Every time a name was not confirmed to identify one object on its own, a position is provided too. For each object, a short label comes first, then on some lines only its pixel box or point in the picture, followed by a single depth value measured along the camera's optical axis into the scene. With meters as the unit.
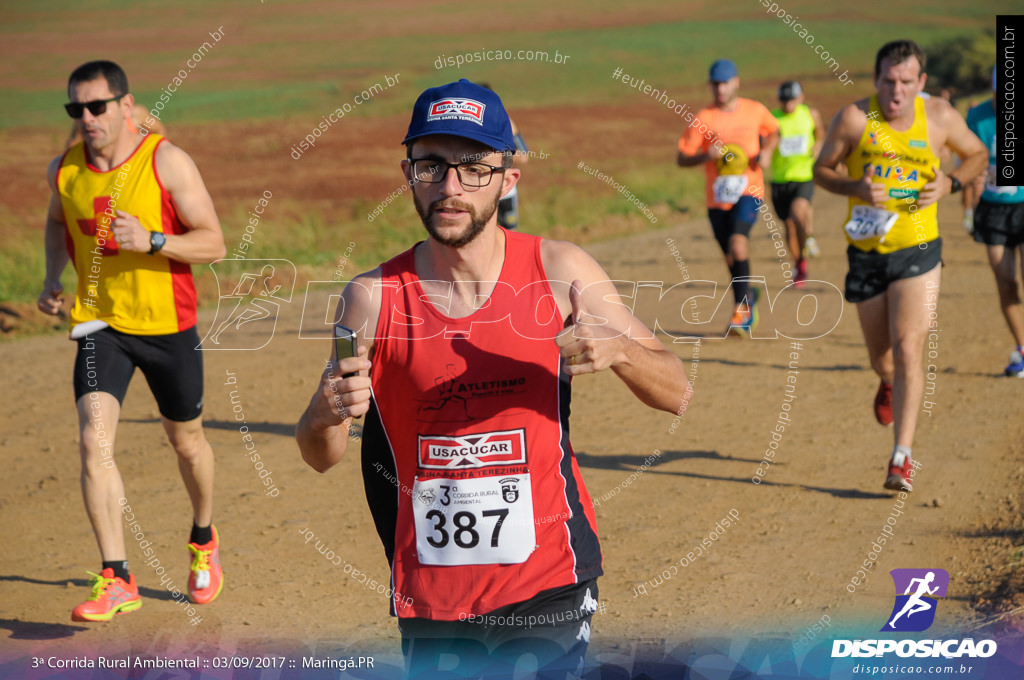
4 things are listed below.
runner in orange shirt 18.95
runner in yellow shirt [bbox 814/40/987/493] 11.71
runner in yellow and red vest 9.73
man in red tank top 5.80
